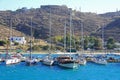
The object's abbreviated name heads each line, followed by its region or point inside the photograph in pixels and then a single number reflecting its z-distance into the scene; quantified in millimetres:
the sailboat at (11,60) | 65863
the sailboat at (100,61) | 70690
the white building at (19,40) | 122734
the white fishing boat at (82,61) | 66682
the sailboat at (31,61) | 65389
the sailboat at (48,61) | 64759
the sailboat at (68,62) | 57544
